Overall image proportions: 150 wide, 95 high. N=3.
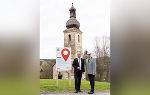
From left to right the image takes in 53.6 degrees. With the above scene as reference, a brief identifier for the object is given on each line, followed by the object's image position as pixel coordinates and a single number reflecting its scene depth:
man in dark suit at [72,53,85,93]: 6.58
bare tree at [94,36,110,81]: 28.33
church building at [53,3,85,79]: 44.94
